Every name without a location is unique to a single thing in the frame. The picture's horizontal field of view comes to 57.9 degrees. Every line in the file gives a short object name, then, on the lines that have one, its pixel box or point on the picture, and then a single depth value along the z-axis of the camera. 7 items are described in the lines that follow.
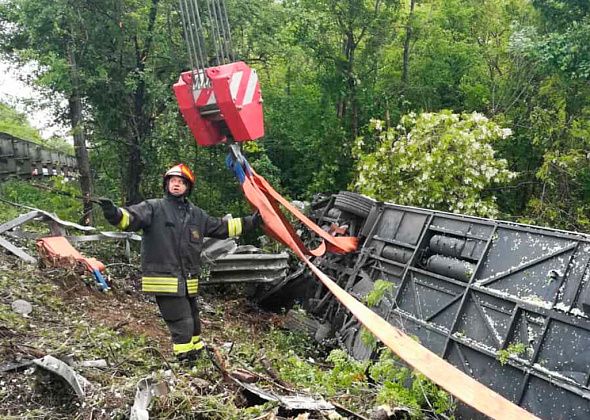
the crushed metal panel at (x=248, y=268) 6.93
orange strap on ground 5.78
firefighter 4.09
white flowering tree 7.75
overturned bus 3.96
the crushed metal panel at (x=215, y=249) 6.72
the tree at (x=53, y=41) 7.46
